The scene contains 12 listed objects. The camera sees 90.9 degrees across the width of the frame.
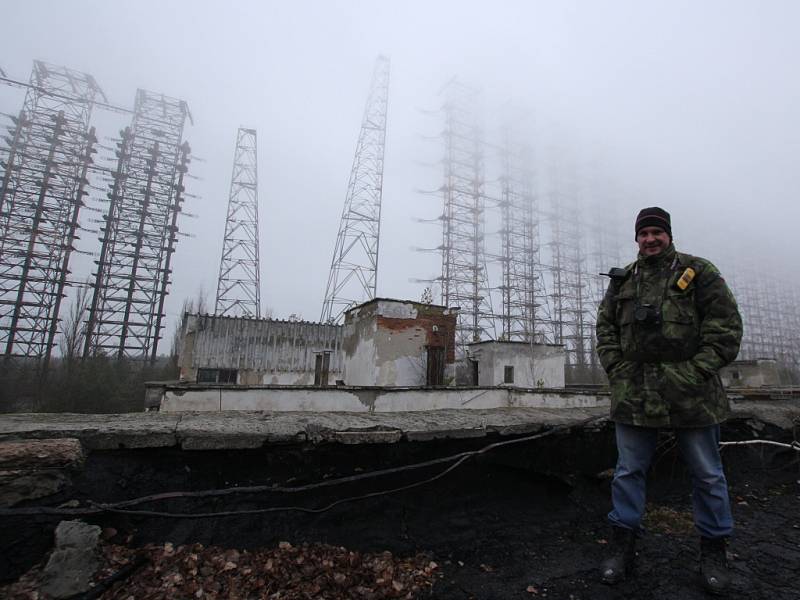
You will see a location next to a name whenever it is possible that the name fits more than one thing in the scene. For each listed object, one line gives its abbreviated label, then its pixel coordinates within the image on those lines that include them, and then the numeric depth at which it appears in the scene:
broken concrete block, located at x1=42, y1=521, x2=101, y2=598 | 1.68
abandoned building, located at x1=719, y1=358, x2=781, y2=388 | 21.22
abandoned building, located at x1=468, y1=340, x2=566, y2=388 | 17.19
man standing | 2.05
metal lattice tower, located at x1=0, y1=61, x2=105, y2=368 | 24.91
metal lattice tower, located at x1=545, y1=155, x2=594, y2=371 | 37.66
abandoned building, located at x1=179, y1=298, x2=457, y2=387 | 13.17
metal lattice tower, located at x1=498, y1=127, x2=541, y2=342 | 33.94
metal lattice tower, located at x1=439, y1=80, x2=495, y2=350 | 31.97
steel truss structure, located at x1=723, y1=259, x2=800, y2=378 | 53.72
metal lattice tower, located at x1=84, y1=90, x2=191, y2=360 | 26.55
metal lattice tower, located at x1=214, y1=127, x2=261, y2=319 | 26.37
